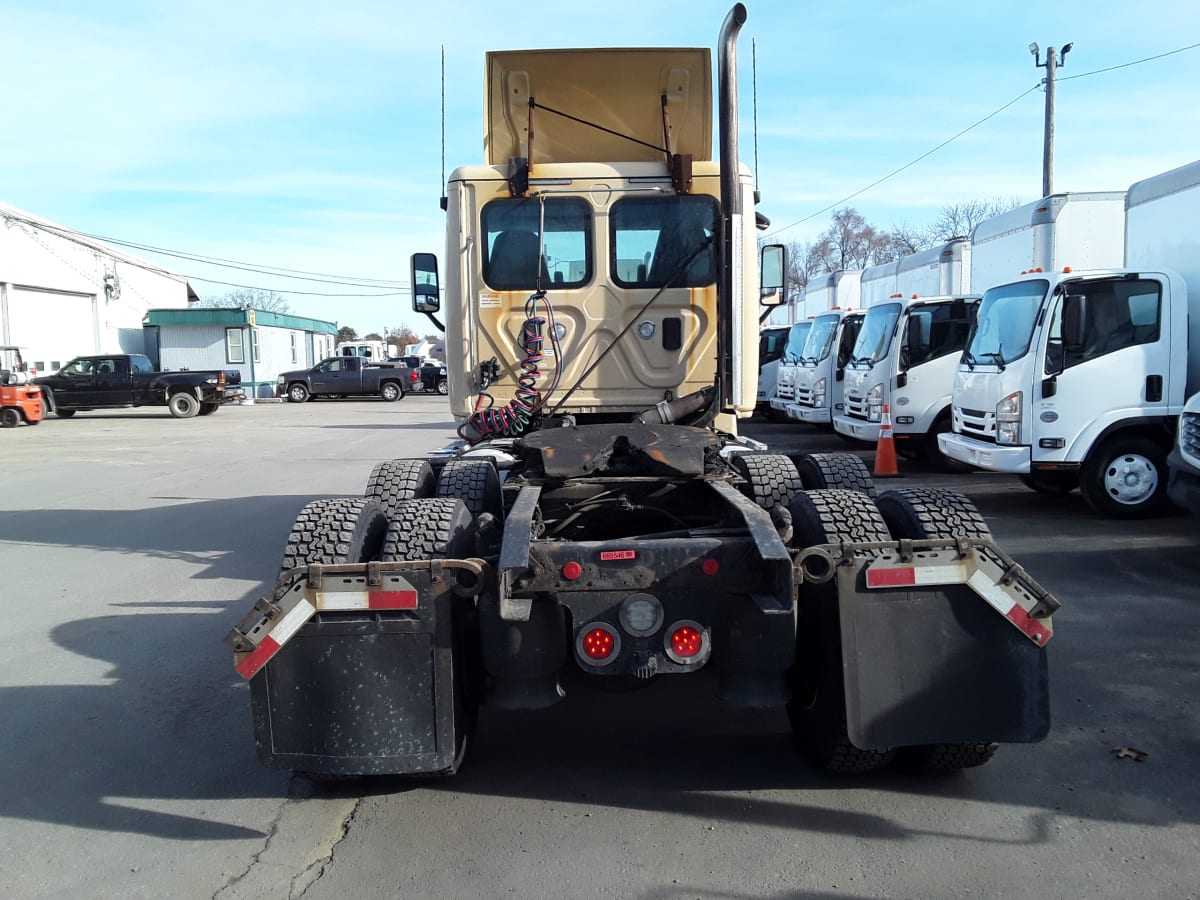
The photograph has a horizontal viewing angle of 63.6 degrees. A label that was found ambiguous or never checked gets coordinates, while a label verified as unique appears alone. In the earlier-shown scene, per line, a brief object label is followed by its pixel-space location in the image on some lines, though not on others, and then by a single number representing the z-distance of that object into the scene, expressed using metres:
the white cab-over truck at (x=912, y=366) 13.44
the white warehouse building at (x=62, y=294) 33.41
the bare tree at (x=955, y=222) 52.78
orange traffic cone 12.73
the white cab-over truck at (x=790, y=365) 19.42
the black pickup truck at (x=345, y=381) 37.19
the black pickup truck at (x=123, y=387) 28.25
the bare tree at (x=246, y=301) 81.66
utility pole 22.52
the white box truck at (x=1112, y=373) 9.23
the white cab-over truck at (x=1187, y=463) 7.38
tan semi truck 3.44
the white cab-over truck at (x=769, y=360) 22.34
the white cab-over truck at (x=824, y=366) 16.84
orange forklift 25.64
